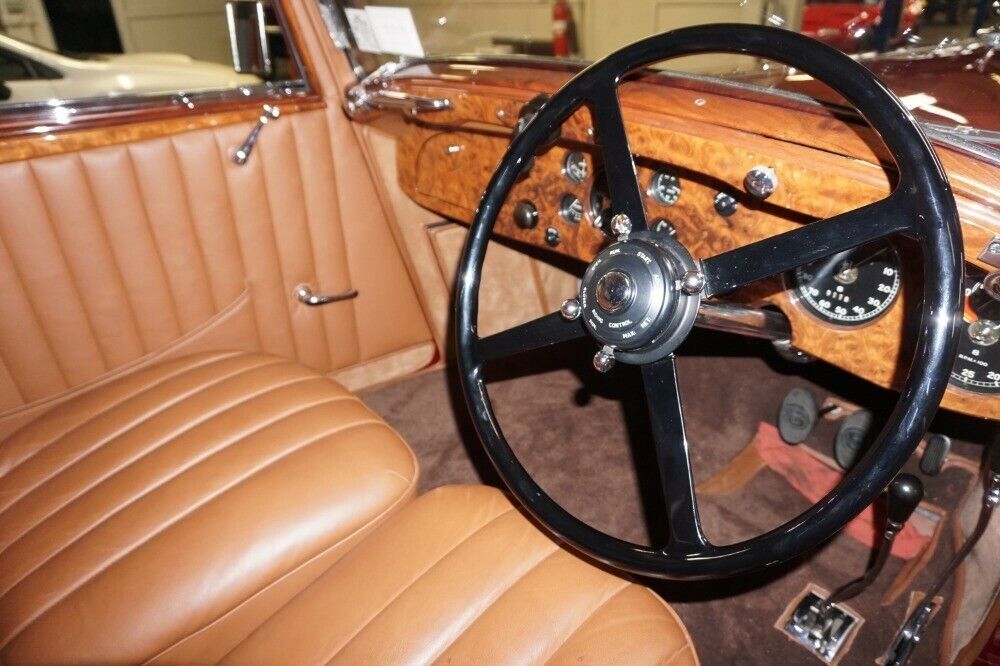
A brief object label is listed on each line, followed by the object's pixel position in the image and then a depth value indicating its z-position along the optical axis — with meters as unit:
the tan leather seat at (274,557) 0.90
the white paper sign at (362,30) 1.65
